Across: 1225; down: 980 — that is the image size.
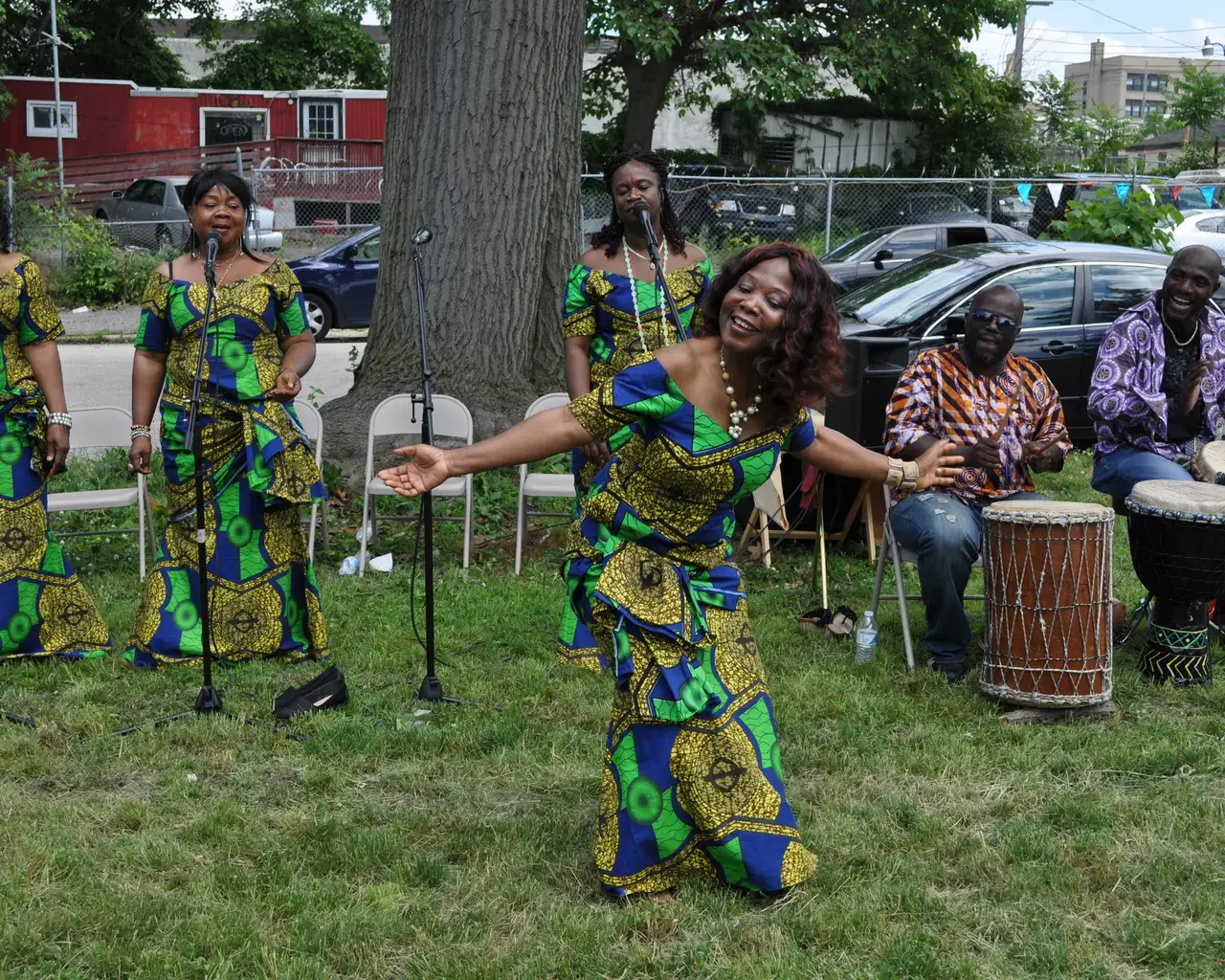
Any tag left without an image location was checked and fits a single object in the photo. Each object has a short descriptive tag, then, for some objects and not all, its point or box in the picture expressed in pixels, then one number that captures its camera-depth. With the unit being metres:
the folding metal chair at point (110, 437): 7.40
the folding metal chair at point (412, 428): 7.66
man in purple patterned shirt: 6.27
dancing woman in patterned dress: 3.60
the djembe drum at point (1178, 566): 5.54
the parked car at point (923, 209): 20.61
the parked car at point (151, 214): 20.72
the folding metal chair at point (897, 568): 5.99
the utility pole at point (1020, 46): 38.41
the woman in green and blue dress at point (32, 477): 5.66
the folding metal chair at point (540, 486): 7.56
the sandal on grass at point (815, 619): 6.47
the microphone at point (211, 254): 5.09
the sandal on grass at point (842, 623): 6.36
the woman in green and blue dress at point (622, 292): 5.50
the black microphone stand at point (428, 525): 4.84
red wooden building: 32.50
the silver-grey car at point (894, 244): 15.34
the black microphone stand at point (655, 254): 4.38
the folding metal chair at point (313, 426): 7.68
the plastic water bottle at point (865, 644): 6.07
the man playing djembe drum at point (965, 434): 5.73
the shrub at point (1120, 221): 13.34
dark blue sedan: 16.91
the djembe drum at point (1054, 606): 5.38
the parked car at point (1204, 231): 22.08
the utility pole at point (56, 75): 23.33
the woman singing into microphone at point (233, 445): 5.66
